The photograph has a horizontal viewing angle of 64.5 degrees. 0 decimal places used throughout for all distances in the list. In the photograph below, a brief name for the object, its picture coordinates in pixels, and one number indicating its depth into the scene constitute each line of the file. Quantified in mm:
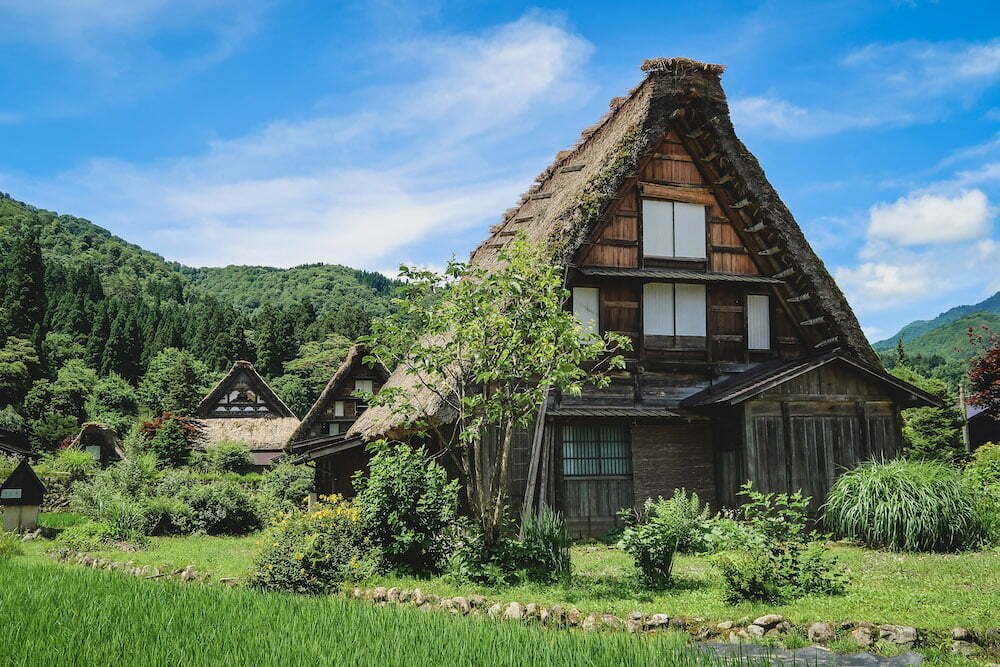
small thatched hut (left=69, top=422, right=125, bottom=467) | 35031
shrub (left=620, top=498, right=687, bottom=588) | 9031
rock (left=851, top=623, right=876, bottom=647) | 6266
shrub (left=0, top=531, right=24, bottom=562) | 12633
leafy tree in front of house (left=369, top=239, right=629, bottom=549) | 9773
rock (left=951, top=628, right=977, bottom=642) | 6102
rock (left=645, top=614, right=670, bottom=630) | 7074
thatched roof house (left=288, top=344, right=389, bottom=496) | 20672
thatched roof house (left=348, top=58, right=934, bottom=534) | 14375
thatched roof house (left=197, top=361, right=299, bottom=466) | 38875
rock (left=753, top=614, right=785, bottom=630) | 6707
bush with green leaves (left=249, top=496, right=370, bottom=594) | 9305
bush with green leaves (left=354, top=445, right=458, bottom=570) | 10227
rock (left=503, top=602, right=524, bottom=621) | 7469
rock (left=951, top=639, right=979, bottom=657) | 5883
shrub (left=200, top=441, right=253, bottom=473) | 33312
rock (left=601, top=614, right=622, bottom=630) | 7102
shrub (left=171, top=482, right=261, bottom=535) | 17734
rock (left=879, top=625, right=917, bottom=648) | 6219
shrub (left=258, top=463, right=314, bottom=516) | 22677
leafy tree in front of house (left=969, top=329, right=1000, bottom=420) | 21703
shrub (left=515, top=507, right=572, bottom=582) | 9657
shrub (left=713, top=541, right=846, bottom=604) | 7879
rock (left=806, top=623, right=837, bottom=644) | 6430
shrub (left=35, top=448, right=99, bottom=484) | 29250
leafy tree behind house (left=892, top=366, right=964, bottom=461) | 31344
